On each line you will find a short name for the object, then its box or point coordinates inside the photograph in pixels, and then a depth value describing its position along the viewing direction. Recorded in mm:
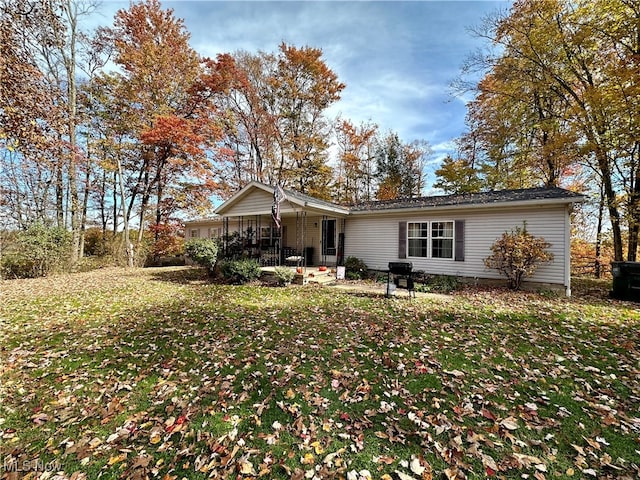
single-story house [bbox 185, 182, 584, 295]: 8781
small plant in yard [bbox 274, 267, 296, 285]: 9555
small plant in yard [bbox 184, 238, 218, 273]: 10531
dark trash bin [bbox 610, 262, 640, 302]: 7602
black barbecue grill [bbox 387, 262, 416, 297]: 7938
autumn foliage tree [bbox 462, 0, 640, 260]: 9419
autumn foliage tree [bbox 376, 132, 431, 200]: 21875
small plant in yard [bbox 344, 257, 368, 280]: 11898
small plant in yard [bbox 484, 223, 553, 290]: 8586
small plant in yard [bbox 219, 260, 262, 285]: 9828
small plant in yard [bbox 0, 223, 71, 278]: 10250
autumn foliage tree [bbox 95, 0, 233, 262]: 14922
